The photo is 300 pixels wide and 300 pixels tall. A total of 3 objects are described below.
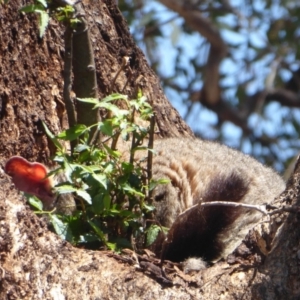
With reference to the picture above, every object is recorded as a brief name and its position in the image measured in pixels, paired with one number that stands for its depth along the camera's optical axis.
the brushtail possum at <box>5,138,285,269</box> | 6.90
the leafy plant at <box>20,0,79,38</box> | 6.12
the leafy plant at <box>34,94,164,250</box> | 6.46
